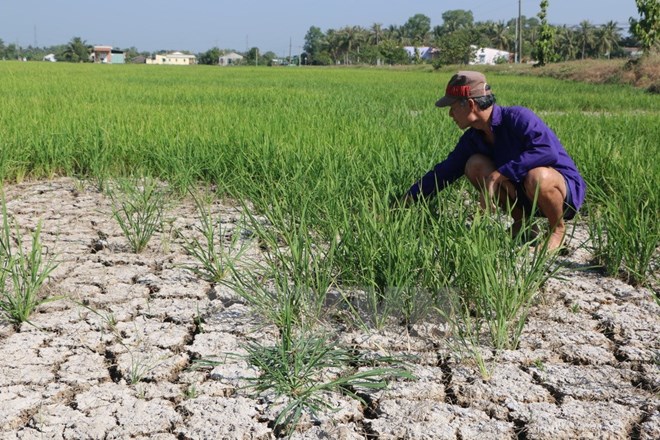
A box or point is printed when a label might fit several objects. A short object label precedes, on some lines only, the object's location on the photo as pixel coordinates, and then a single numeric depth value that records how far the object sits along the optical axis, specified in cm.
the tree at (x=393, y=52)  6075
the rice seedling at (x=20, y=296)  198
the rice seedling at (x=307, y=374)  158
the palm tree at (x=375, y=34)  8728
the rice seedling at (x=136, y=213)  270
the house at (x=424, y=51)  8150
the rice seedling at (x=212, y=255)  237
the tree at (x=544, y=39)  2962
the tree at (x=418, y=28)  10161
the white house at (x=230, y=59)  9651
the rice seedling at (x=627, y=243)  236
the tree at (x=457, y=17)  10835
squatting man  249
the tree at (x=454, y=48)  4088
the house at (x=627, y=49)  6599
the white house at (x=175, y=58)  9875
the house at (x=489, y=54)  7214
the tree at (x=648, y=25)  1978
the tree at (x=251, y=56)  7840
